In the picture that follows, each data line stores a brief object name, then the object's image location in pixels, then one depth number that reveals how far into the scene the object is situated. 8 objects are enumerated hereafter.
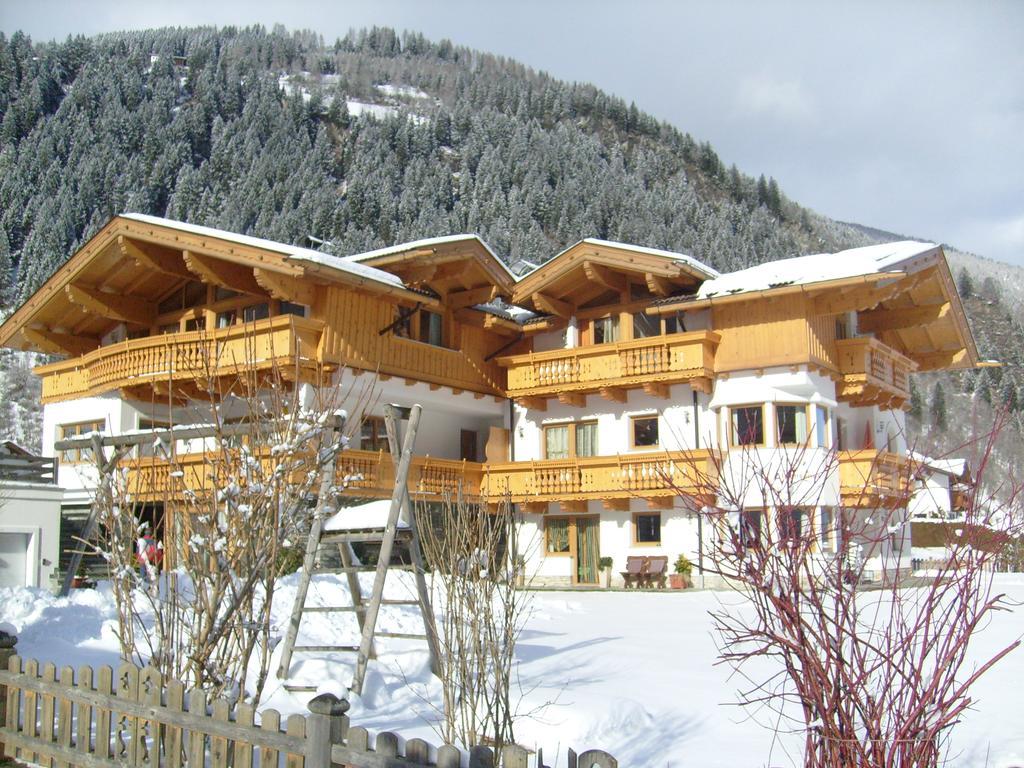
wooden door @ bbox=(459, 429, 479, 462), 29.55
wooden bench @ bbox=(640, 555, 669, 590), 25.11
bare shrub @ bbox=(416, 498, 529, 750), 7.17
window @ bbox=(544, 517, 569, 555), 27.55
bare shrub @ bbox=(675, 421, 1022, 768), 4.48
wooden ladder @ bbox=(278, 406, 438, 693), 9.12
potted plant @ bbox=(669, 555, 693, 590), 24.64
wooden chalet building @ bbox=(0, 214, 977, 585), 23.97
